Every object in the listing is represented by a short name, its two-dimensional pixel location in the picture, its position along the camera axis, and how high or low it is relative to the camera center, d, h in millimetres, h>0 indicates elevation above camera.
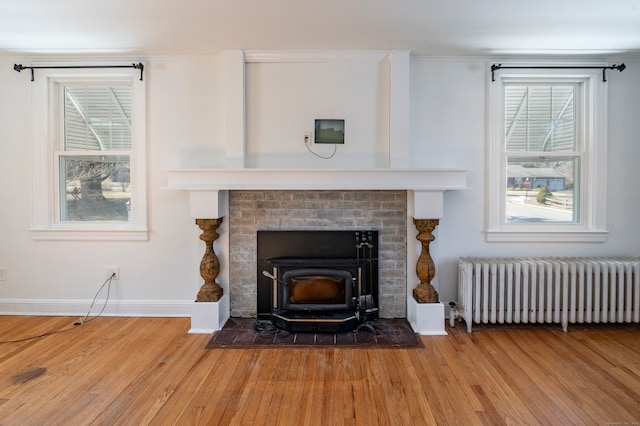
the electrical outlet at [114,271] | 3404 -598
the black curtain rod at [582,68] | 3223 +1232
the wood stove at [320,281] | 3035 -615
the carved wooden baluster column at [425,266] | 3068 -488
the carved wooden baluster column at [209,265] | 3096 -499
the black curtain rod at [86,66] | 3256 +1233
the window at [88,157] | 3361 +445
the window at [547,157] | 3314 +467
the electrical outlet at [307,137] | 3252 +611
